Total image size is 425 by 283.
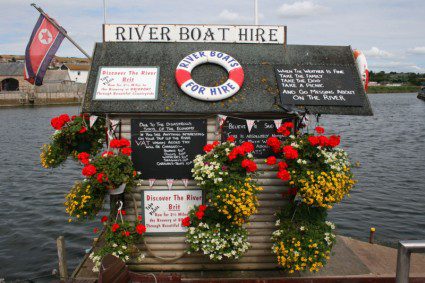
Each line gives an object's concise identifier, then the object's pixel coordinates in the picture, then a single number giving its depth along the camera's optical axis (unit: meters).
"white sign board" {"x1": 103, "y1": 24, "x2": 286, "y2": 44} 8.87
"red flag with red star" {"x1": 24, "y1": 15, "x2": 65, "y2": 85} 8.98
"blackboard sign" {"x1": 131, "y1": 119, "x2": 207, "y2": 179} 8.06
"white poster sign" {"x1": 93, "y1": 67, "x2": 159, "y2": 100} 8.05
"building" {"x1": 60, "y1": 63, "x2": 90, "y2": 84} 100.55
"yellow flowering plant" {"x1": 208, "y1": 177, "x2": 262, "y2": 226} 6.95
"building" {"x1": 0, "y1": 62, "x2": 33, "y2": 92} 81.62
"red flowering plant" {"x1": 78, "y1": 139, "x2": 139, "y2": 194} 7.11
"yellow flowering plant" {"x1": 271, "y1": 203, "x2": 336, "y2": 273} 7.49
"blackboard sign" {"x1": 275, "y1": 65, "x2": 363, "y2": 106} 8.13
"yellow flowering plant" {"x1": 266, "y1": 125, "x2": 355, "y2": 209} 7.10
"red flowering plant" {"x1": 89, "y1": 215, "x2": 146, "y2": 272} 7.62
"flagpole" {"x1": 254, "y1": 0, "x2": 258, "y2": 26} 9.52
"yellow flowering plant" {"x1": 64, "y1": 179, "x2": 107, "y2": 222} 7.21
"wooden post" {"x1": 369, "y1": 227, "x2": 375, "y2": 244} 10.97
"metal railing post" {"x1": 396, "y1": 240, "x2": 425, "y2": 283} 3.54
